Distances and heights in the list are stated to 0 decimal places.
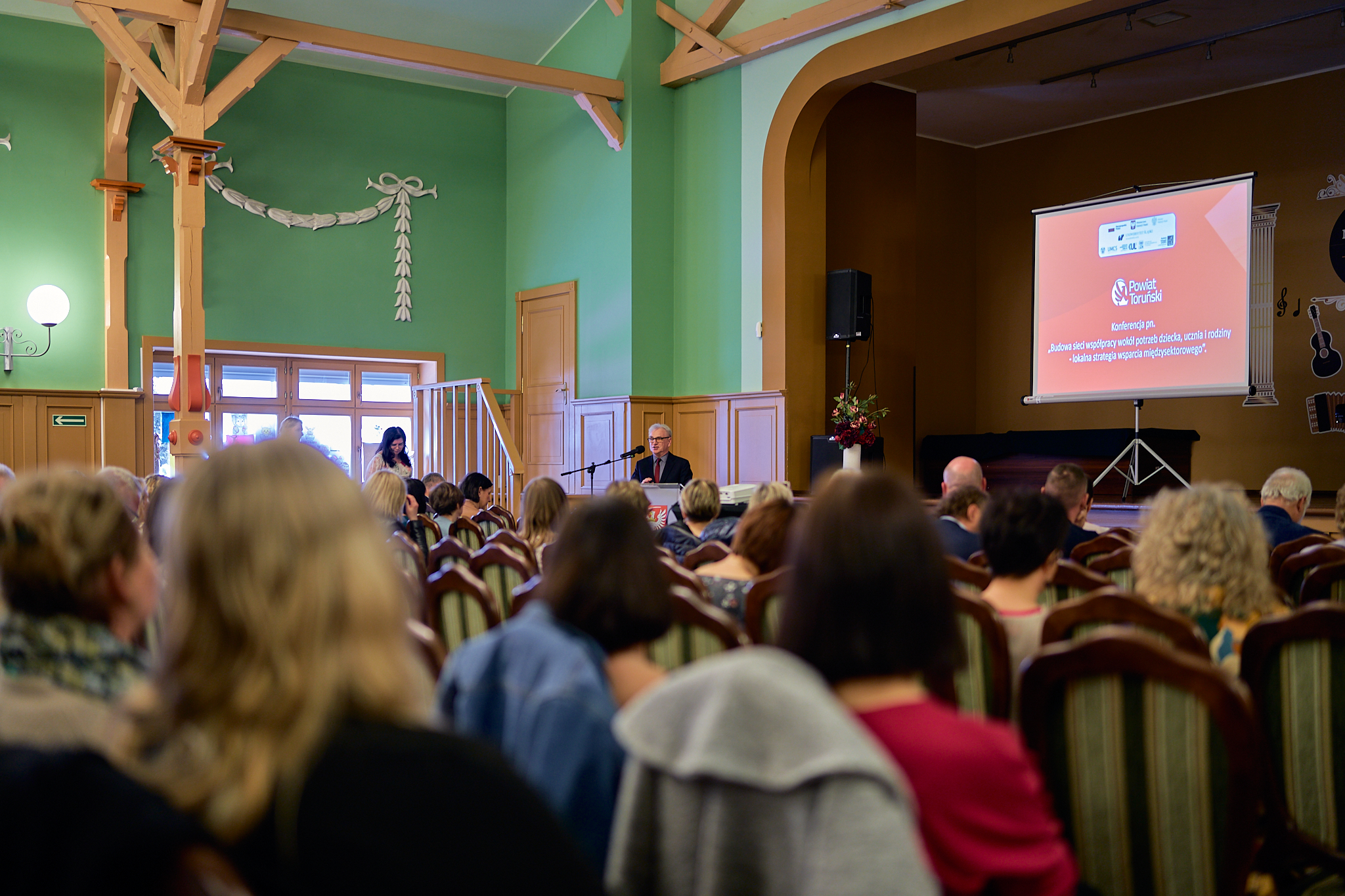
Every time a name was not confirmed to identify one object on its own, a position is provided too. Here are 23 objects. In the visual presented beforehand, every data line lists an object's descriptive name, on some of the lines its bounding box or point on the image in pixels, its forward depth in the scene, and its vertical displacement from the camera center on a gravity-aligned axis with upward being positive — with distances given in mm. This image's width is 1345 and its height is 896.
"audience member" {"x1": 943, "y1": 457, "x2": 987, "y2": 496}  5012 -247
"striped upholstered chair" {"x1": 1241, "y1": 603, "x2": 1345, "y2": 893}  1908 -584
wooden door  10328 +532
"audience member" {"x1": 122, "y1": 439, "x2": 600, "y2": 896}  806 -253
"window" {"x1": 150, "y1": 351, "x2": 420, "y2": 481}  10141 +269
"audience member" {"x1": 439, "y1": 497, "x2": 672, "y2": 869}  1279 -331
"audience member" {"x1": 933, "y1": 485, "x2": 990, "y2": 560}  3594 -366
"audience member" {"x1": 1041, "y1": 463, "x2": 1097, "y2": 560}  4508 -286
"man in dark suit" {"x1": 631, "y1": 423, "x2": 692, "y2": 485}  8203 -328
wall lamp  8805 +1013
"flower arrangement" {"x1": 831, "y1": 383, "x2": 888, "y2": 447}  7988 +11
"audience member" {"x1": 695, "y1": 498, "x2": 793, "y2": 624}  2934 -350
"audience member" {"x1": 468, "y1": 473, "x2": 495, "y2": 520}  5859 -386
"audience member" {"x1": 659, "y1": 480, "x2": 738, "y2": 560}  4238 -403
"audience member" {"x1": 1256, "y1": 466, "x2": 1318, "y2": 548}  4090 -321
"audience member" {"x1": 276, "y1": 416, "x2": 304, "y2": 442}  9266 +9
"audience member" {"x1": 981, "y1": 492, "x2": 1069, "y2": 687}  2352 -289
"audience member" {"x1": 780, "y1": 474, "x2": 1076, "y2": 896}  1101 -286
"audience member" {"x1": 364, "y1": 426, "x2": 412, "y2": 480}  8016 -188
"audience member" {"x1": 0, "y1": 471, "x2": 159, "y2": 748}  1251 -201
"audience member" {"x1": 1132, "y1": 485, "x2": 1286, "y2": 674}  2256 -326
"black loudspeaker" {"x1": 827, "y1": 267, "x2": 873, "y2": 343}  8555 +991
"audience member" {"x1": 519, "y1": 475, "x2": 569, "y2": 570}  3842 -327
